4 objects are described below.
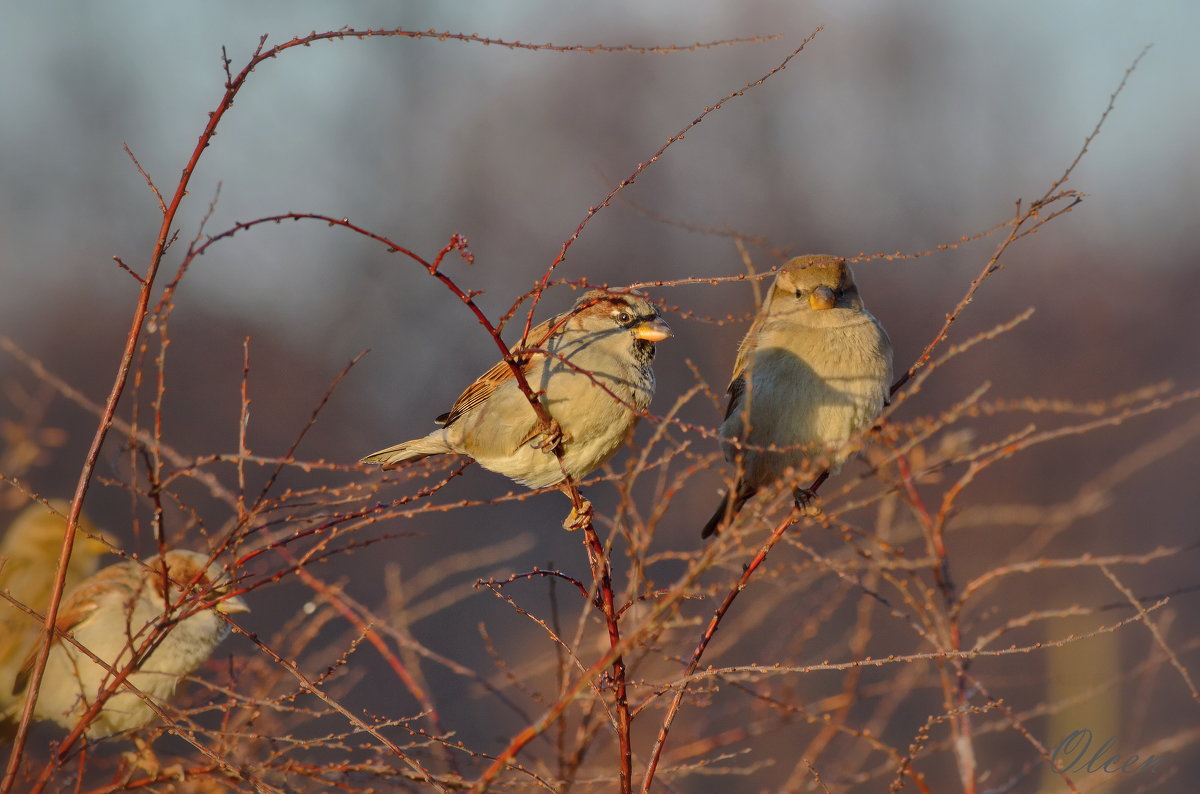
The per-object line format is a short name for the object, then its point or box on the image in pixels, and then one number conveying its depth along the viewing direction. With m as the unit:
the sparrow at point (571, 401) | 6.23
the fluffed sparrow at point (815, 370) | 7.45
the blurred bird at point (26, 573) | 7.61
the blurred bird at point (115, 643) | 8.03
